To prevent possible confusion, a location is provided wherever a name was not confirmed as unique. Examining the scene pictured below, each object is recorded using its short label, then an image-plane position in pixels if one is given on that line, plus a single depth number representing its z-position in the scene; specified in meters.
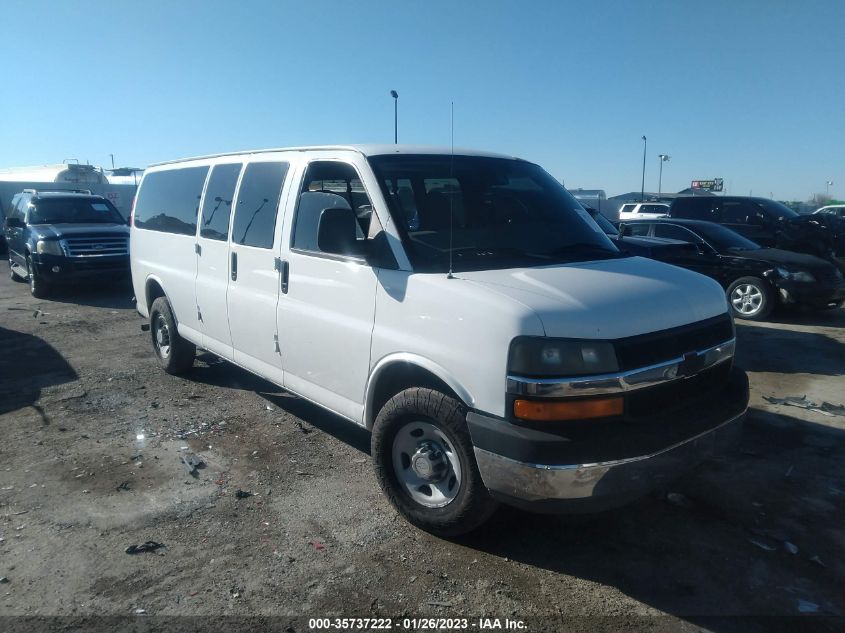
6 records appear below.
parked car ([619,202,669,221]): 28.12
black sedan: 9.80
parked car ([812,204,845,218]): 25.95
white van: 2.92
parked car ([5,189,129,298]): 11.72
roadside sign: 60.28
